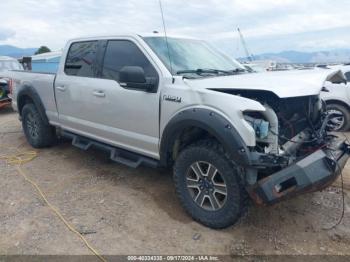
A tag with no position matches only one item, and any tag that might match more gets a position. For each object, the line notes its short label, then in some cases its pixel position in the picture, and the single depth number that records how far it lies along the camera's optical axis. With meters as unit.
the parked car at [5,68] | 10.73
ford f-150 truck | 3.17
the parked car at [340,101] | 7.82
